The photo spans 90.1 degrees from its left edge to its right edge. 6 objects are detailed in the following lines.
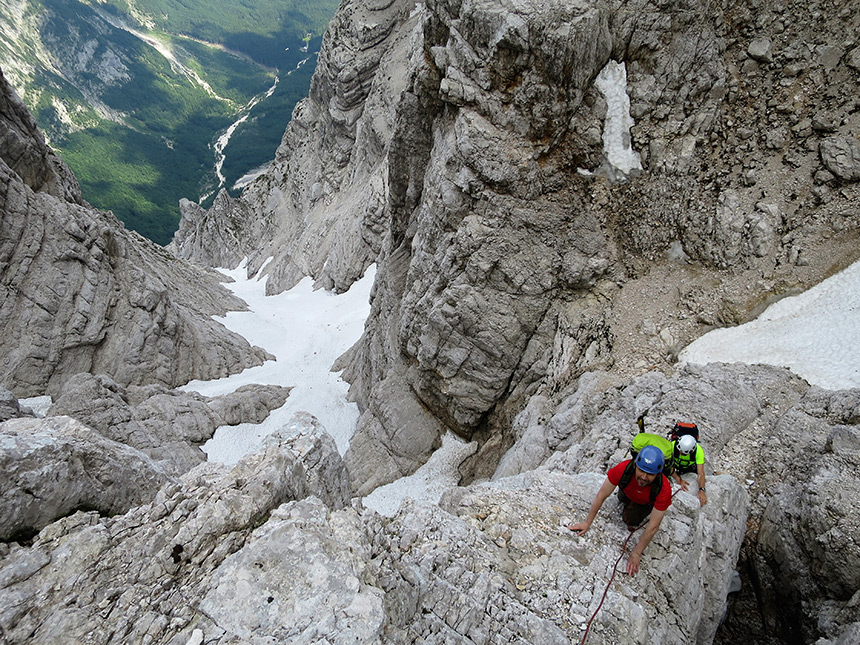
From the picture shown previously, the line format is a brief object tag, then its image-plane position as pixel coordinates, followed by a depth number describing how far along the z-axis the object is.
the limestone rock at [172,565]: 4.88
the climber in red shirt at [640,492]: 6.29
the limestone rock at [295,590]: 4.93
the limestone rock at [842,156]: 13.60
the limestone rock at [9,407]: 11.69
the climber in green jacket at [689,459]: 7.74
